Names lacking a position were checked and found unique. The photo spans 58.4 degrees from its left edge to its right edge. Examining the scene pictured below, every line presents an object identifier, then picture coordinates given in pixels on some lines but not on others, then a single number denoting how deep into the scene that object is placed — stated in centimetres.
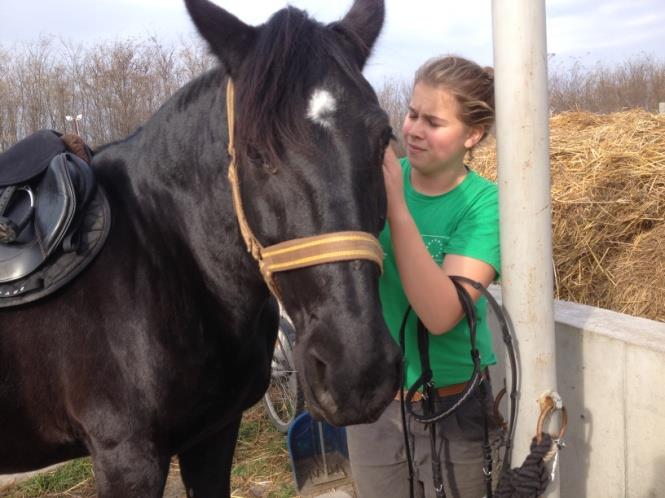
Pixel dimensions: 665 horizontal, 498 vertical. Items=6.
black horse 133
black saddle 166
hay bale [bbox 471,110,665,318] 397
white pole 164
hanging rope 161
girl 185
